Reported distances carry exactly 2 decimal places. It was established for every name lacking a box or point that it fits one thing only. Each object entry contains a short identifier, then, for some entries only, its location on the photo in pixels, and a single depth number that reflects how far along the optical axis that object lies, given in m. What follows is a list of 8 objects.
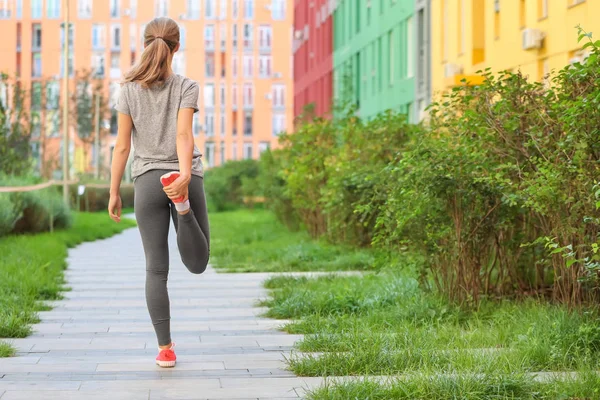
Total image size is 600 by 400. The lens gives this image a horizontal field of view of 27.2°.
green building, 33.44
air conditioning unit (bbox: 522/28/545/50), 22.00
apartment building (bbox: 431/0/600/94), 20.70
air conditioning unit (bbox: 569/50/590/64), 17.92
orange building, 100.00
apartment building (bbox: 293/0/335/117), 52.16
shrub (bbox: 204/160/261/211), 51.25
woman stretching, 6.86
